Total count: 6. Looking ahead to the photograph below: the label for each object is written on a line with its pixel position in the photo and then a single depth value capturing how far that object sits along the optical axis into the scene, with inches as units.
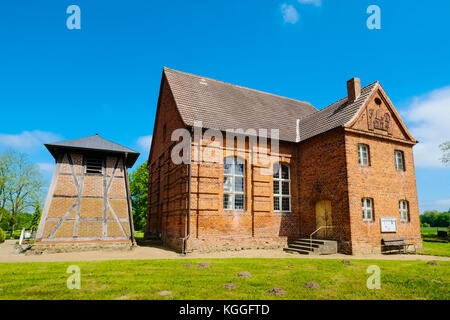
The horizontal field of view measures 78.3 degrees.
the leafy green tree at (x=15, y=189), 1291.8
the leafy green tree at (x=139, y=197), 1507.1
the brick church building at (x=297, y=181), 547.8
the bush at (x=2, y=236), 844.0
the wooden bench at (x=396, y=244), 559.1
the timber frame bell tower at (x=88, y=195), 541.3
